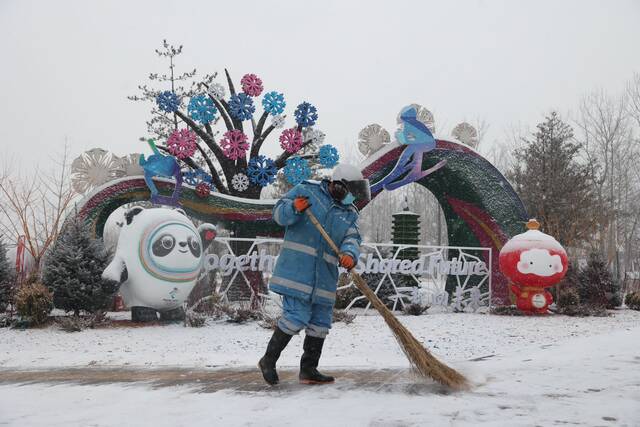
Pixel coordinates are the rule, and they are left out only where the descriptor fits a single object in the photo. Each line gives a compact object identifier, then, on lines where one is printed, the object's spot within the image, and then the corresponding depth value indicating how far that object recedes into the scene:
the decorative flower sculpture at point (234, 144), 13.56
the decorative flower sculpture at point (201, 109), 14.08
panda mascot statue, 9.66
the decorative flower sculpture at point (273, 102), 14.37
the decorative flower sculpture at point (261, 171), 13.70
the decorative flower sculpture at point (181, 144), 13.09
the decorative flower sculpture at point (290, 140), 14.23
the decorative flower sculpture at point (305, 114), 14.16
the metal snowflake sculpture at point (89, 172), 12.23
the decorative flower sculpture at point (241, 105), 14.09
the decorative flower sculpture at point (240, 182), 13.48
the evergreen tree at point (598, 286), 13.62
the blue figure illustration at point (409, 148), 12.38
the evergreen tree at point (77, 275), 9.70
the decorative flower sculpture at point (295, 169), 13.54
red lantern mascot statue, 11.20
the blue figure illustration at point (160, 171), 12.02
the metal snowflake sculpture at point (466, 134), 13.17
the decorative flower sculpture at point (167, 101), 13.81
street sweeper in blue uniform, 4.55
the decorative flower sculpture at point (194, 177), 12.45
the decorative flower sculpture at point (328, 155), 13.59
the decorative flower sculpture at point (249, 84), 14.20
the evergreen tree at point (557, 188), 20.34
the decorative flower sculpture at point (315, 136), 14.81
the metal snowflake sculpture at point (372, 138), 12.60
